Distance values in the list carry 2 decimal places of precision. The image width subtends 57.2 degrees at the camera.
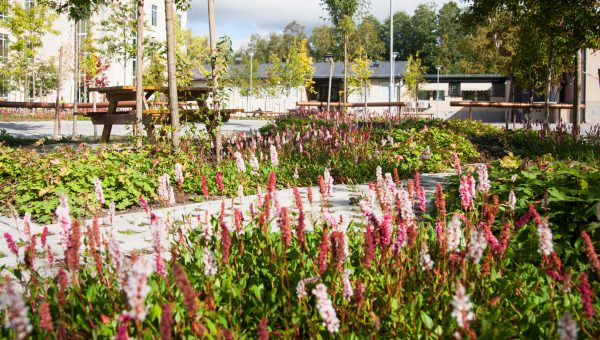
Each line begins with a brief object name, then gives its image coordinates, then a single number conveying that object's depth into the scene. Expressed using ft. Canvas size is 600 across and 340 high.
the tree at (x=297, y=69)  133.08
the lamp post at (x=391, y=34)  111.88
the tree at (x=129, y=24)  44.78
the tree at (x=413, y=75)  154.40
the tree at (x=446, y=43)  270.46
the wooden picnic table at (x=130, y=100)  29.16
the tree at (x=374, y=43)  184.81
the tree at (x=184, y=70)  29.70
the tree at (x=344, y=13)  80.38
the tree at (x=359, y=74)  102.27
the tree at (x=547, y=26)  38.75
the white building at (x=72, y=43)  146.82
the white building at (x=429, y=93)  144.77
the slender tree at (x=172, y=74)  25.18
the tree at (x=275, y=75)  156.25
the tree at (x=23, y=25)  82.79
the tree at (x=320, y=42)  261.24
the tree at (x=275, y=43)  288.71
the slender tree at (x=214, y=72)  26.58
